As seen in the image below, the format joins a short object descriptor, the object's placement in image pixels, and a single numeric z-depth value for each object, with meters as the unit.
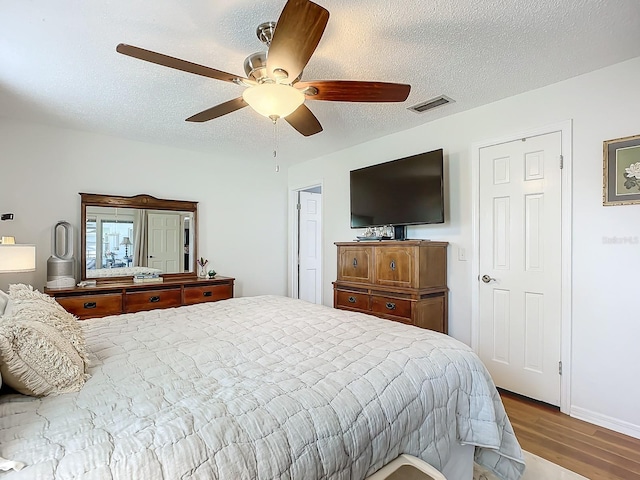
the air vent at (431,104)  2.84
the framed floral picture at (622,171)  2.21
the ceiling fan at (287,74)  1.39
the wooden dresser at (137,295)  3.26
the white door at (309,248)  5.33
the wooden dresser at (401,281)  2.96
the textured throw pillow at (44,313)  1.25
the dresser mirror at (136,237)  3.71
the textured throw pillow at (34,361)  1.00
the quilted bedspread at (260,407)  0.81
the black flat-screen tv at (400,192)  3.10
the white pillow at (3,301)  1.37
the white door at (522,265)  2.60
